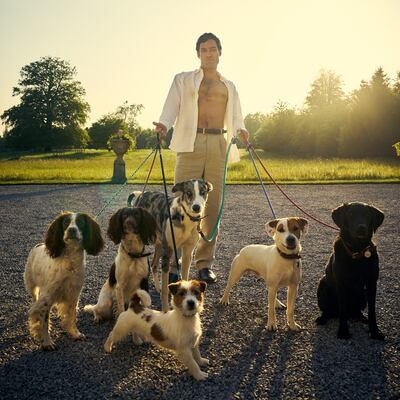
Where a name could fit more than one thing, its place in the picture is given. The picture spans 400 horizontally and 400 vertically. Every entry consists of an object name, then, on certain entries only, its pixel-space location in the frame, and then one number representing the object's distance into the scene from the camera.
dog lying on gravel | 3.26
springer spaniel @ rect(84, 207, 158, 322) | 4.13
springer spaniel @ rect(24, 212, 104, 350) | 3.83
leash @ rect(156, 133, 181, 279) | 4.57
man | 5.73
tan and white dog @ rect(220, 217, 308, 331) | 4.05
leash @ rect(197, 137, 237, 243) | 5.12
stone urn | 19.55
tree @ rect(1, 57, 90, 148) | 56.28
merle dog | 4.79
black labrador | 3.94
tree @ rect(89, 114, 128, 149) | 72.88
